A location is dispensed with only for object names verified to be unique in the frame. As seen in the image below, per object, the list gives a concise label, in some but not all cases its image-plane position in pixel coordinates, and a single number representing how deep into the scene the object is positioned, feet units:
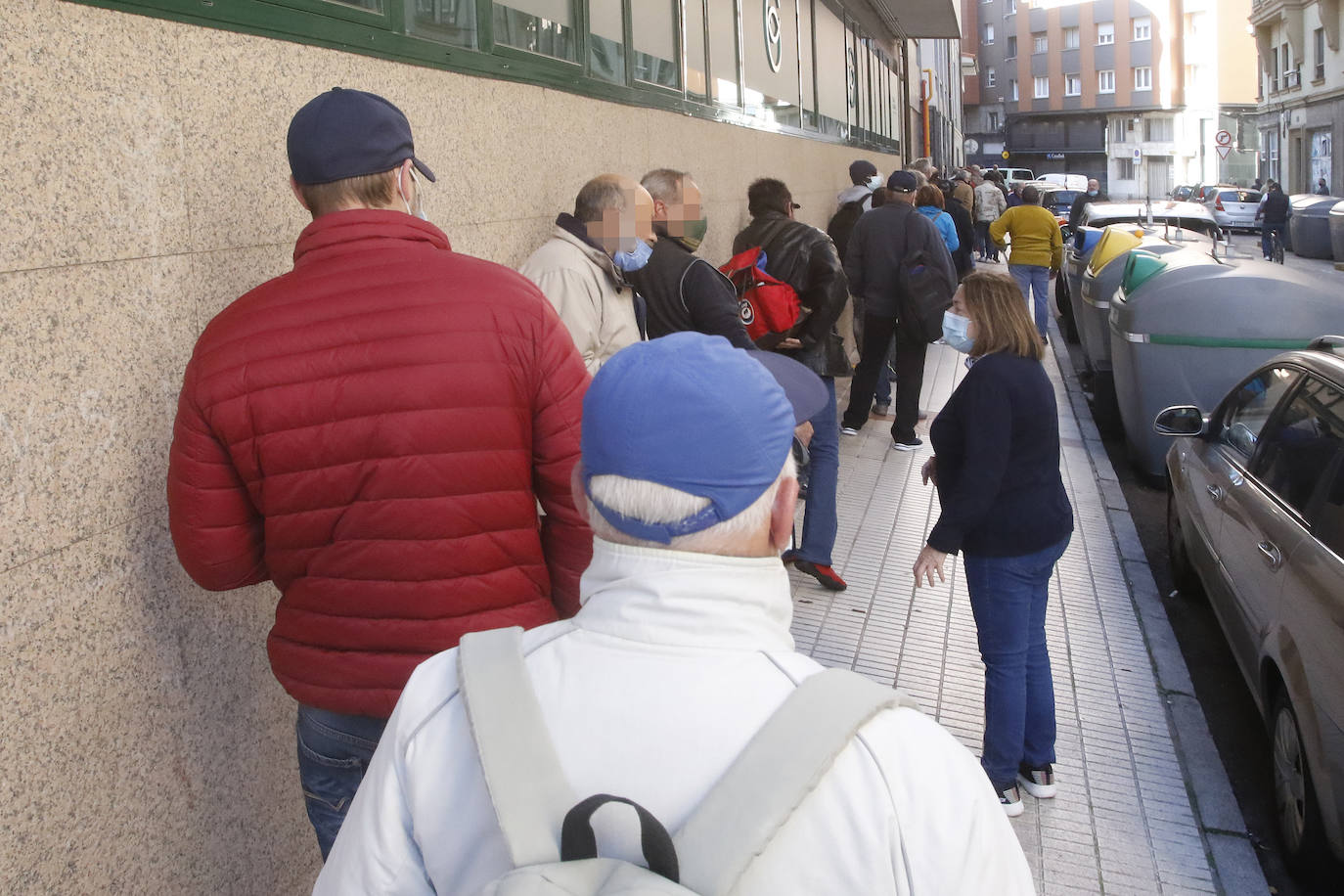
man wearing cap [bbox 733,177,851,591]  21.84
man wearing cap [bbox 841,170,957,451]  27.22
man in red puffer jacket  7.18
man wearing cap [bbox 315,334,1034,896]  3.96
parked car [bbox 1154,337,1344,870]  11.87
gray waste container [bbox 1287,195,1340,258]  97.60
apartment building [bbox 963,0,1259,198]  232.12
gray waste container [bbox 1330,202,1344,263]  90.58
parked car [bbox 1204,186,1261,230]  126.52
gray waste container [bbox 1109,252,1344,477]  24.71
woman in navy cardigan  12.31
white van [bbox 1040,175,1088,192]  172.63
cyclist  100.01
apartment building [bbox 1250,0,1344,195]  136.26
